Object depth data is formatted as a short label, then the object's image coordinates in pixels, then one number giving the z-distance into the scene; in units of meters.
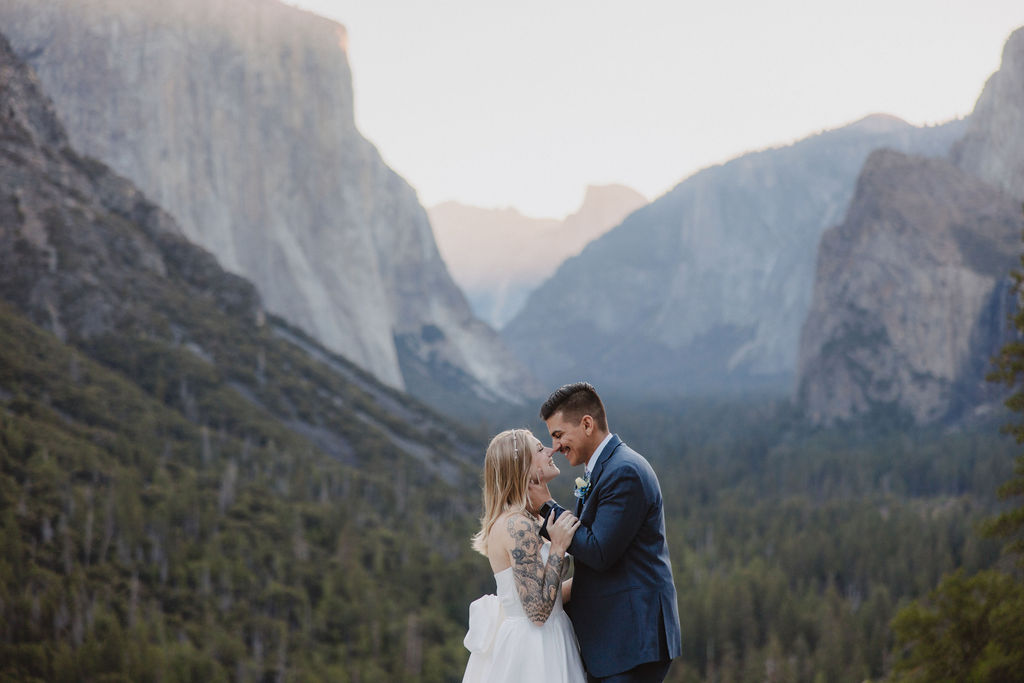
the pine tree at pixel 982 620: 20.27
